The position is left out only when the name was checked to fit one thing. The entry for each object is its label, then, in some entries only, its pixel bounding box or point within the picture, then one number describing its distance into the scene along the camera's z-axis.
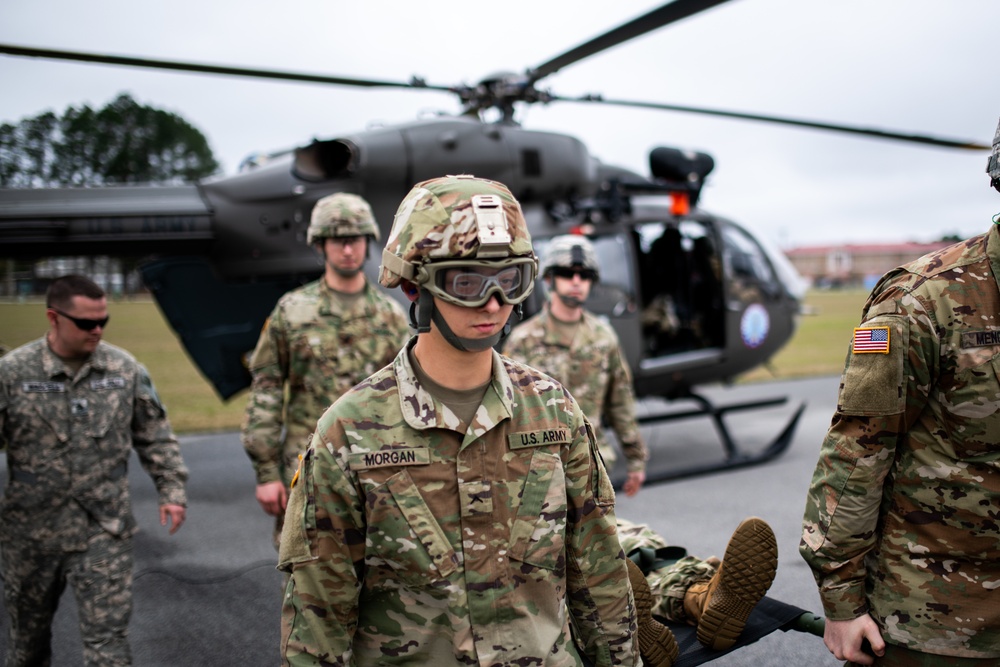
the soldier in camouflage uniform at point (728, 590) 2.14
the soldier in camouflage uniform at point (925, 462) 1.69
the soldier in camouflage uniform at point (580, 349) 3.98
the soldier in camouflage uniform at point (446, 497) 1.44
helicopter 4.92
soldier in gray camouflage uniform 2.86
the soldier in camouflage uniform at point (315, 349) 3.21
